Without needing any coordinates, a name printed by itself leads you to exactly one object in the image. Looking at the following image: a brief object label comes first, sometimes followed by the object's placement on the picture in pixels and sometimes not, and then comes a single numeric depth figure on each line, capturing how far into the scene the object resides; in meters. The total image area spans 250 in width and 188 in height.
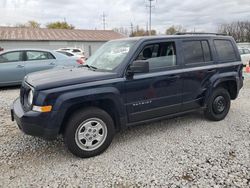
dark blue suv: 2.85
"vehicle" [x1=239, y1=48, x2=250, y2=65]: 15.24
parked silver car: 7.16
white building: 24.47
